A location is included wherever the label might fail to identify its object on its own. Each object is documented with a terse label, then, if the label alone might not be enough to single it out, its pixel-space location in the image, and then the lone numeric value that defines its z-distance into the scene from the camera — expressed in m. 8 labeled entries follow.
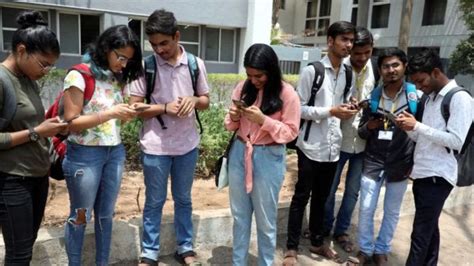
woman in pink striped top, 2.58
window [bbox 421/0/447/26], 18.58
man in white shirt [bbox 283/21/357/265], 3.09
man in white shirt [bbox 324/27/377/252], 3.38
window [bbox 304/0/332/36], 26.56
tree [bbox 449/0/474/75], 14.02
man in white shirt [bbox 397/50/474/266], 2.62
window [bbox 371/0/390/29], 21.50
